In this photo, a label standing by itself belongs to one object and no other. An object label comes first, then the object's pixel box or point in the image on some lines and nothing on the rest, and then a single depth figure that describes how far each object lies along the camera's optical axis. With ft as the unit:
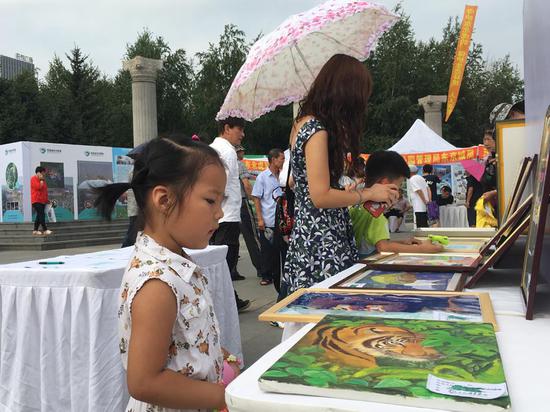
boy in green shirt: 7.25
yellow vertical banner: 56.08
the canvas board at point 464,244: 6.77
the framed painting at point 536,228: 3.24
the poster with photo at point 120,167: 49.34
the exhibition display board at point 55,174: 42.52
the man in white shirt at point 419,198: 33.47
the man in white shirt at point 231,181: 14.38
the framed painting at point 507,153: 7.79
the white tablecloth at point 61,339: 7.11
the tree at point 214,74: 116.57
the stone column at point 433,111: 61.05
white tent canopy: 47.39
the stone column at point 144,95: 41.01
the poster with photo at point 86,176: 45.88
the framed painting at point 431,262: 5.14
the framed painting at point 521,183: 5.68
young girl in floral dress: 3.26
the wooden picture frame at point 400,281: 4.38
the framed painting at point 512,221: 4.71
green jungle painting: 2.06
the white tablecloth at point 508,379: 2.11
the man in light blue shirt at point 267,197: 20.26
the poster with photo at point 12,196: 43.14
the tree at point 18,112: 90.22
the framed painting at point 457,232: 8.84
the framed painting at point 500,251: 4.35
